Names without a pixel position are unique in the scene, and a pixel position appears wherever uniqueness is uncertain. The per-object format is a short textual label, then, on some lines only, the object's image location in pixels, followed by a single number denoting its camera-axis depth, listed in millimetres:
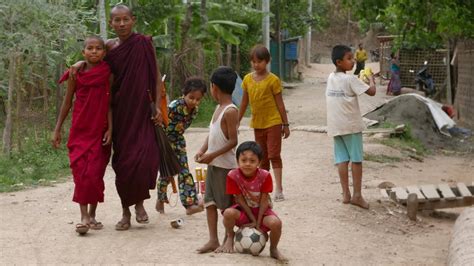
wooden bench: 13774
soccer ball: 9105
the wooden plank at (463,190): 14231
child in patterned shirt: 11657
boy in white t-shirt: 12879
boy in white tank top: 9407
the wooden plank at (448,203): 14026
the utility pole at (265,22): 38155
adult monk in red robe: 10459
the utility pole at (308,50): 70368
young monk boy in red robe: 10321
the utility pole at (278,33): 51349
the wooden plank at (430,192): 14058
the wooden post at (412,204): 13610
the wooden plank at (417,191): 13912
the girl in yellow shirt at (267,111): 12955
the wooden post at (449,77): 34861
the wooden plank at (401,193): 13887
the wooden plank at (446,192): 14111
